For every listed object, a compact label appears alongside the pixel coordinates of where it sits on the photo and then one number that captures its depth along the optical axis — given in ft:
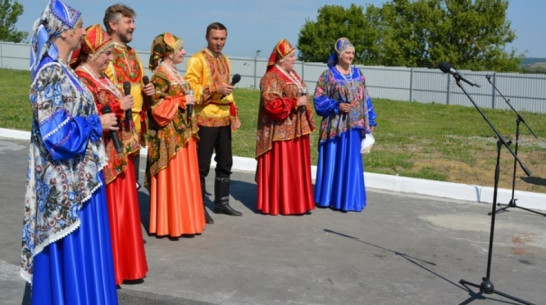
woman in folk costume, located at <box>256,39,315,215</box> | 27.73
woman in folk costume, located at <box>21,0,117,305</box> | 14.51
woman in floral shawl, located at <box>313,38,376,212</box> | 28.73
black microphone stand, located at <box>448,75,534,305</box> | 18.20
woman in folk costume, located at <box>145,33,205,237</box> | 23.63
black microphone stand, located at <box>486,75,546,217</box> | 28.98
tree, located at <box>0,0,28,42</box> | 175.94
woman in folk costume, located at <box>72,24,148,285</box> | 18.04
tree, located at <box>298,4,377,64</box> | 166.20
